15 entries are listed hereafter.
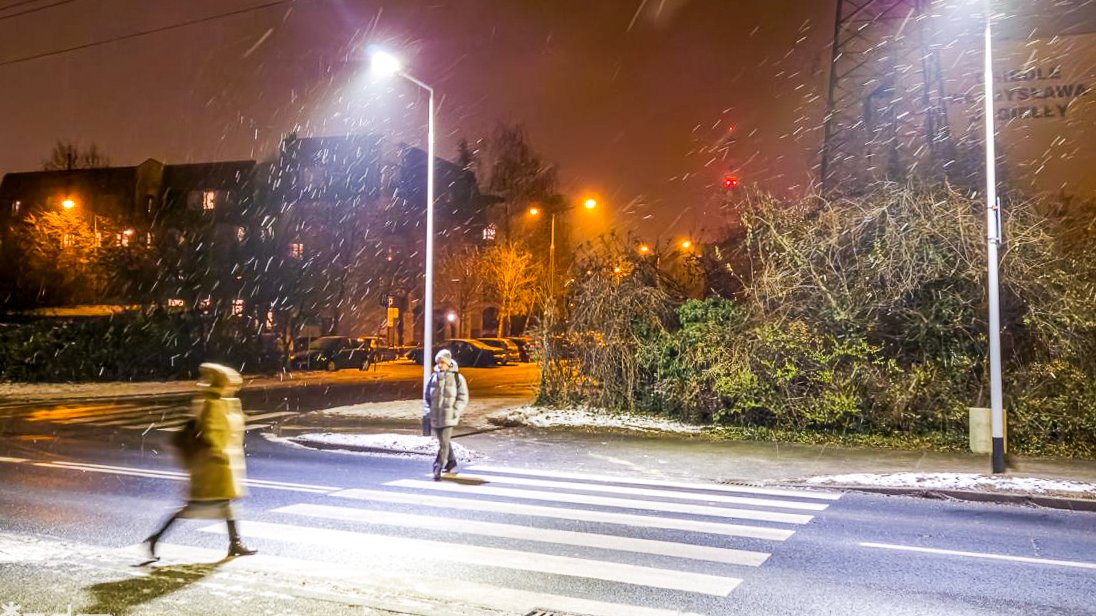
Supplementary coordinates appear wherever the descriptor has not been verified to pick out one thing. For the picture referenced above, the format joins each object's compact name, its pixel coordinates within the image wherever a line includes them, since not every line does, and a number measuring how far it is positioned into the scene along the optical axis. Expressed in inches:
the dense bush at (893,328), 568.1
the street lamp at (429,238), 618.5
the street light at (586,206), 1270.9
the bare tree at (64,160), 2695.1
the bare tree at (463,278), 2089.1
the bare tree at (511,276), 2026.3
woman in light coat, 255.9
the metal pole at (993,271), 451.5
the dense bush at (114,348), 1188.5
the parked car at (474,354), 1704.0
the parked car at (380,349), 1668.3
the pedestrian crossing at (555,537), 239.1
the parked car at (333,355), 1542.8
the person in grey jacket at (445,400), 433.4
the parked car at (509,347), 1752.0
